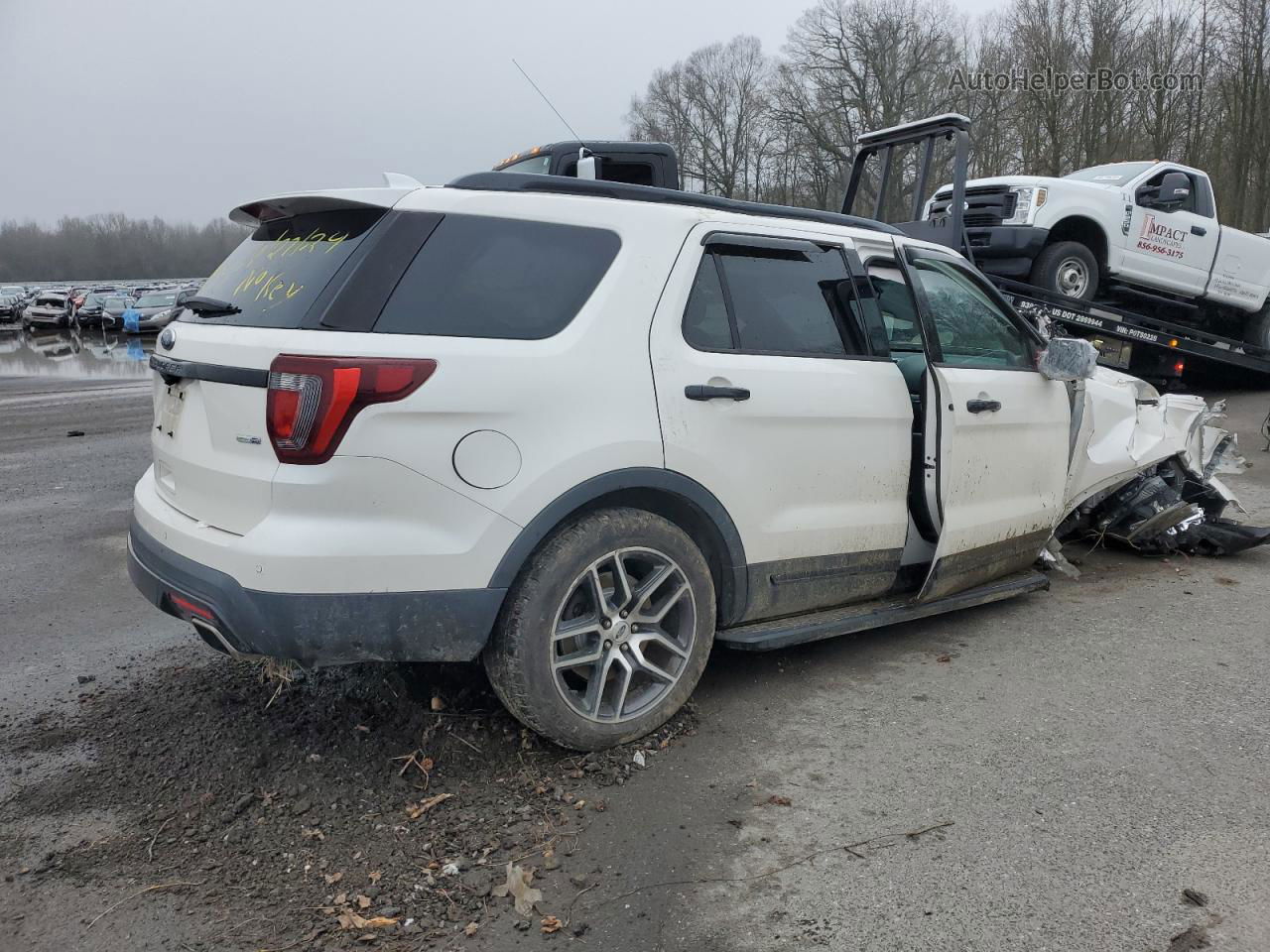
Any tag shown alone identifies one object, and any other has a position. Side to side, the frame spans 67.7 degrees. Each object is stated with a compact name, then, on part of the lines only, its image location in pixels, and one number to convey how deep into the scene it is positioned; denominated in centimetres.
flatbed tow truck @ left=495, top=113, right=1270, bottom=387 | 734
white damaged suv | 283
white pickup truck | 998
